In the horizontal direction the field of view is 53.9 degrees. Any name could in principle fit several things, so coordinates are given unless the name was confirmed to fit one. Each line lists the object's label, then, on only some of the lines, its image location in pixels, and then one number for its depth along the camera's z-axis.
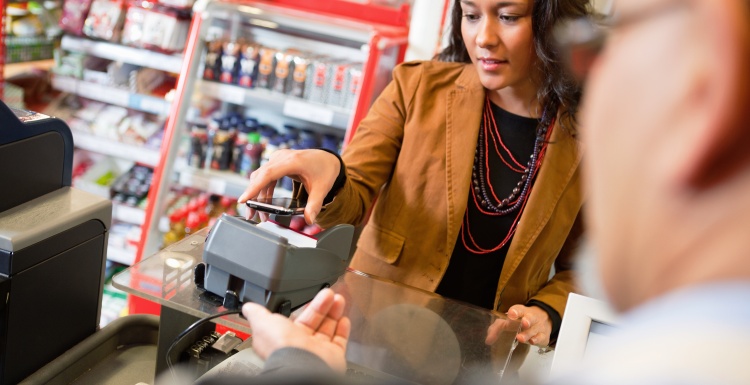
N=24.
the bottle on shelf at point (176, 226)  3.37
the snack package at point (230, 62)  3.21
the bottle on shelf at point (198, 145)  3.32
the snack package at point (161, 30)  3.29
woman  1.89
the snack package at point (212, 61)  3.23
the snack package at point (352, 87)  3.13
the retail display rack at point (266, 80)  3.12
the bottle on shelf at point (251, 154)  3.26
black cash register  1.29
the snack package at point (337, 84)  3.14
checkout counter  1.26
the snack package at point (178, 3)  3.31
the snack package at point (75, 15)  3.45
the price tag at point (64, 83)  3.47
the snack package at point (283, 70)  3.20
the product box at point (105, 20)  3.39
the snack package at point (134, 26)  3.32
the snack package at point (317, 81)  3.15
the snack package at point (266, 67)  3.21
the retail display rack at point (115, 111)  3.38
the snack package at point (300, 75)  3.18
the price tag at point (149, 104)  3.37
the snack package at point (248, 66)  3.22
